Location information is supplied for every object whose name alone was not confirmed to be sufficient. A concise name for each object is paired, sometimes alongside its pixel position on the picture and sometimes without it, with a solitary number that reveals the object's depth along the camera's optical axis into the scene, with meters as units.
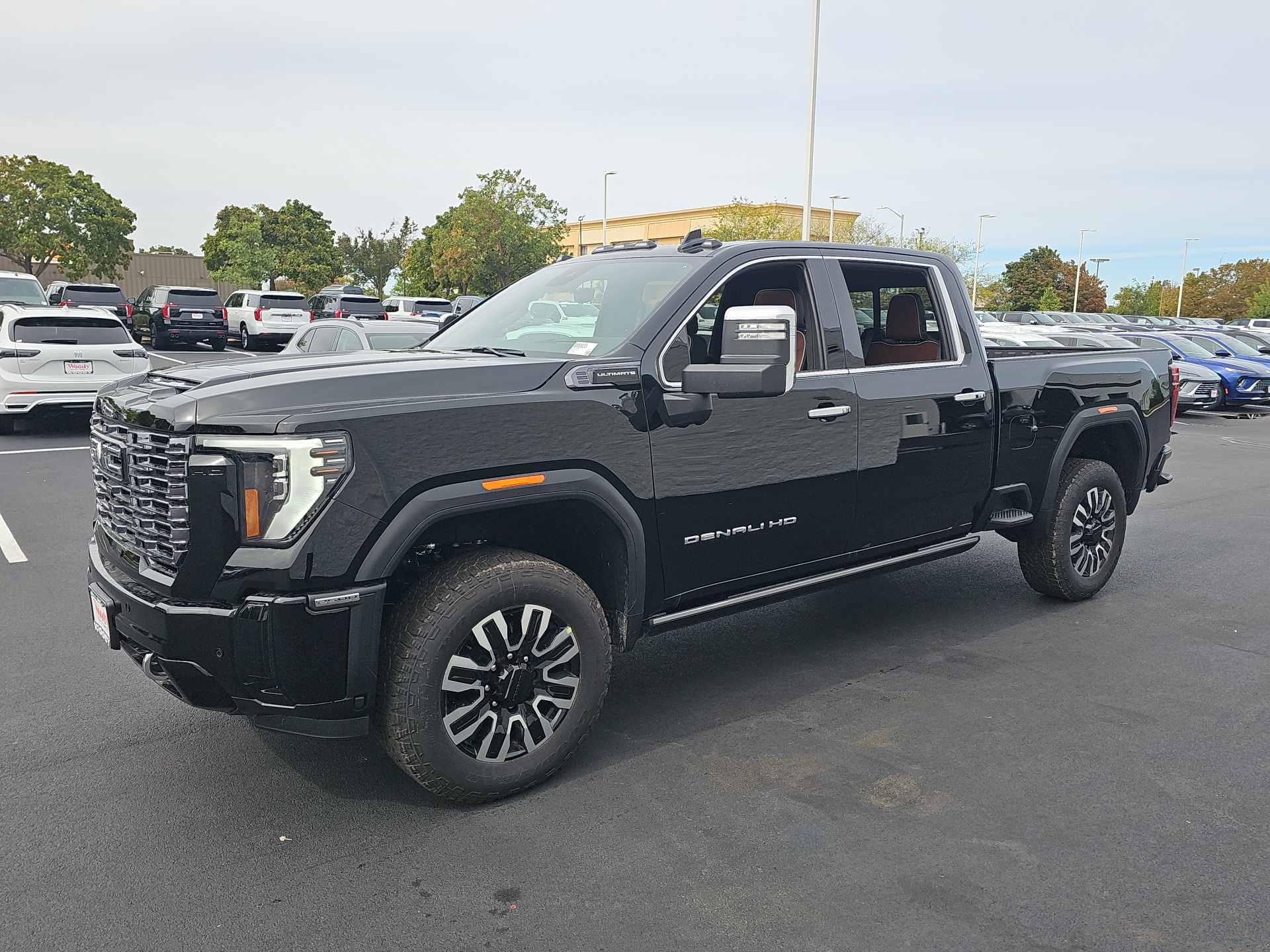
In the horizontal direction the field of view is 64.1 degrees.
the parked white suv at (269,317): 28.70
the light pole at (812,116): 24.55
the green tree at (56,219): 50.16
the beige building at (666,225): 67.81
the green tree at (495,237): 46.66
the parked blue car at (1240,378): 20.19
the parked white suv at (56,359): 12.30
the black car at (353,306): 27.41
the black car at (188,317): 28.86
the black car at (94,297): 27.97
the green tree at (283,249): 61.25
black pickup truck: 3.14
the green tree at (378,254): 72.31
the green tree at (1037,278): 82.12
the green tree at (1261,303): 86.25
